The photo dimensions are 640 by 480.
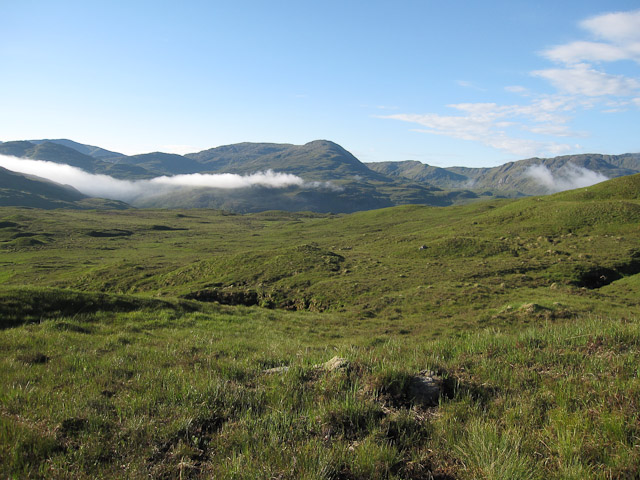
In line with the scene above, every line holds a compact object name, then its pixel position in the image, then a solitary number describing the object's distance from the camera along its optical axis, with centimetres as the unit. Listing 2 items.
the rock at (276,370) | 724
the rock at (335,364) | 691
